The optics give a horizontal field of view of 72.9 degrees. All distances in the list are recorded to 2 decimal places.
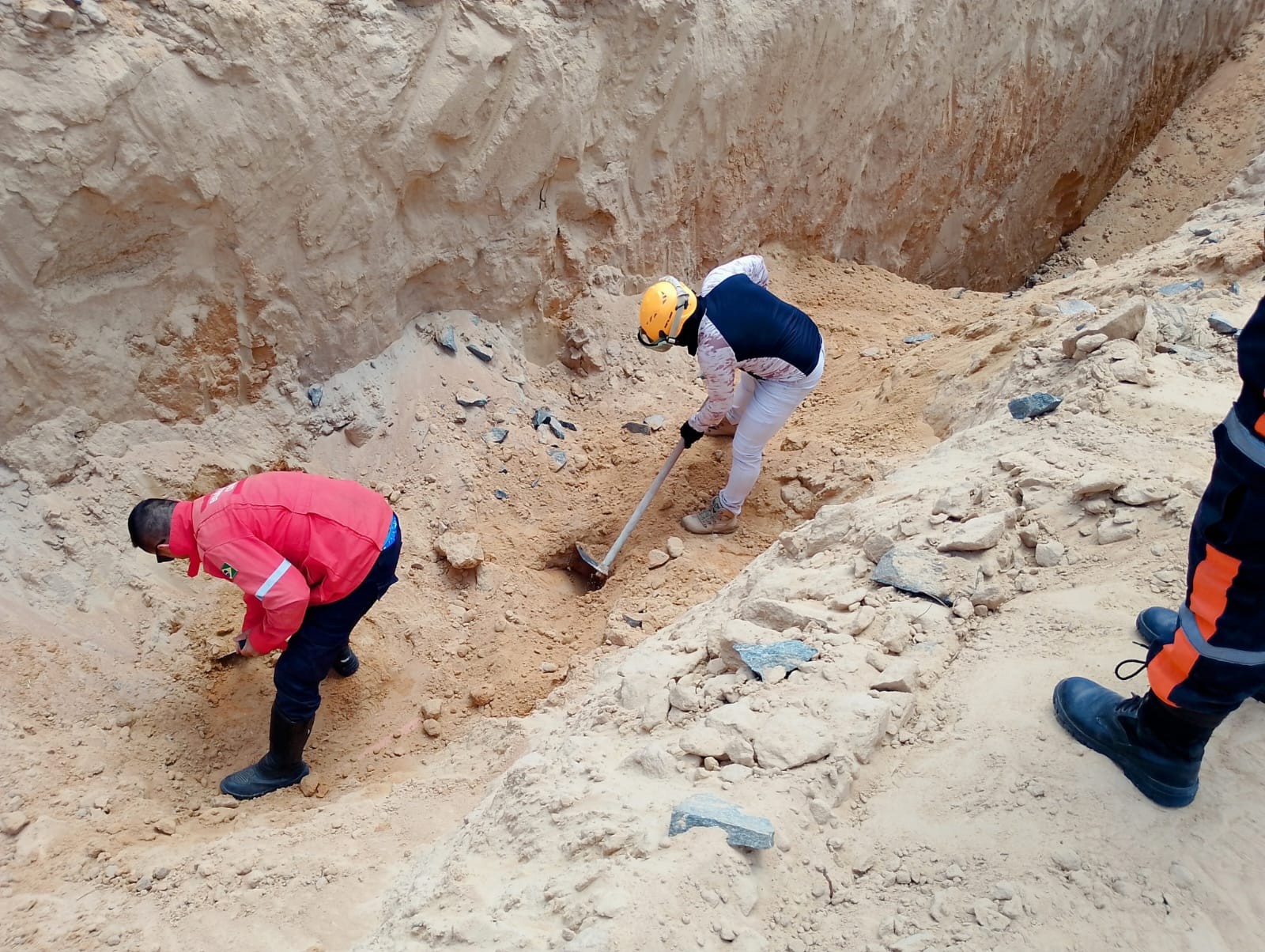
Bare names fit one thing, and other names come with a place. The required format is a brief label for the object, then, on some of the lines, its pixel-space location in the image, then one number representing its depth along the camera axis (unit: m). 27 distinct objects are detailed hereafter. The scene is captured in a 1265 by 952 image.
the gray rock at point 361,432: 4.16
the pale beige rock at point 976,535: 2.62
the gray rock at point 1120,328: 3.64
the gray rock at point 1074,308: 4.30
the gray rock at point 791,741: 2.03
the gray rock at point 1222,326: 3.66
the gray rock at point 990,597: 2.47
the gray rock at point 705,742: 2.13
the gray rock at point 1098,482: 2.65
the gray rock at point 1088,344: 3.62
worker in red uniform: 2.73
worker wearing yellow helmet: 3.96
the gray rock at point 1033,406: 3.33
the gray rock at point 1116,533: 2.53
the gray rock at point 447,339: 4.51
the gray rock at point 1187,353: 3.51
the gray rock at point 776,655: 2.38
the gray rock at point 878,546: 2.75
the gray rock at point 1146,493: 2.58
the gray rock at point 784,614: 2.55
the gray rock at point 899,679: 2.20
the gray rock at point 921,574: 2.53
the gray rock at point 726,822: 1.79
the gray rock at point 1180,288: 4.13
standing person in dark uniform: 1.51
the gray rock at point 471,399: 4.50
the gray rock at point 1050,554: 2.55
